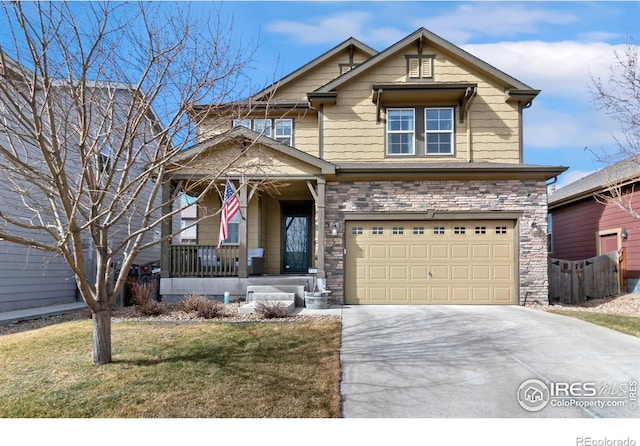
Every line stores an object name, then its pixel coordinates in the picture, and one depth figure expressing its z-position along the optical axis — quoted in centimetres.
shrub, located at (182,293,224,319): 948
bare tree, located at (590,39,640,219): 1027
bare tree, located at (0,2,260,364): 504
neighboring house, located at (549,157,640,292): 1417
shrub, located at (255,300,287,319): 929
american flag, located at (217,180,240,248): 948
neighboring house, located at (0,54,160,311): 1098
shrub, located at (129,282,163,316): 991
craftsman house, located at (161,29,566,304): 1205
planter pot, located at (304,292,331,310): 1086
